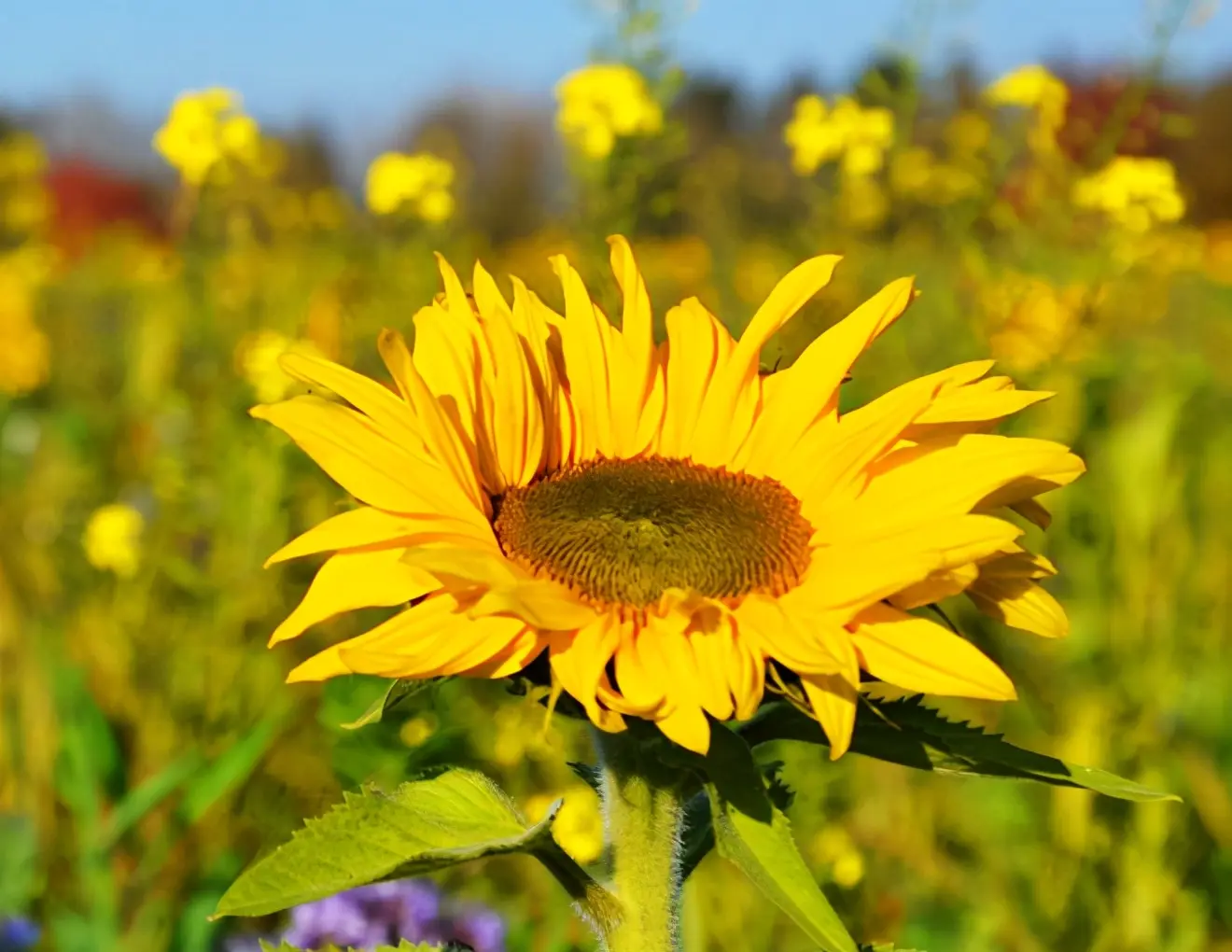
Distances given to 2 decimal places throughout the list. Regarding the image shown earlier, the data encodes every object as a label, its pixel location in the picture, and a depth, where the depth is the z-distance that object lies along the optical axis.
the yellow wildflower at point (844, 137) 2.26
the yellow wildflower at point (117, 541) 2.23
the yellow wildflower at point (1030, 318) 1.91
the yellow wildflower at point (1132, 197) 1.98
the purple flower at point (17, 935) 1.29
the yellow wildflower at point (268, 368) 1.81
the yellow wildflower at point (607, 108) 1.81
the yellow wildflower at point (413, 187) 2.37
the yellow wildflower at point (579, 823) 1.27
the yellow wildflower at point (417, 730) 1.18
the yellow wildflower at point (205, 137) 2.35
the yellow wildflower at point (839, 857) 1.25
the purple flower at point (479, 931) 1.24
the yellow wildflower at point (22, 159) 3.75
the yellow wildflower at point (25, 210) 3.72
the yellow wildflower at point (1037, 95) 2.10
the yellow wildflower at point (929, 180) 2.14
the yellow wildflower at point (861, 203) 2.25
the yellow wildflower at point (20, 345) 3.00
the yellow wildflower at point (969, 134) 2.15
